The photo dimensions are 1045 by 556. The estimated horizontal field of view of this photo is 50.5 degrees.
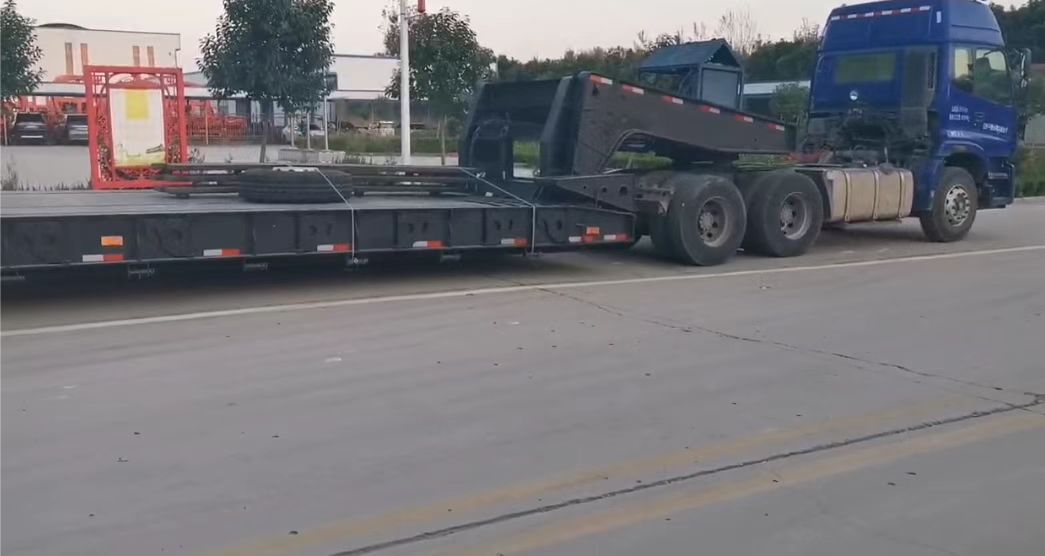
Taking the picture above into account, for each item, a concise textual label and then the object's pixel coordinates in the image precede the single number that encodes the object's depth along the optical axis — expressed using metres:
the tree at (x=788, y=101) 34.83
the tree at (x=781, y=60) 48.78
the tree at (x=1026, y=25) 58.47
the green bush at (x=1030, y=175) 29.08
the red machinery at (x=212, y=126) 47.28
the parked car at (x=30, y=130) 45.34
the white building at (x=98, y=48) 64.00
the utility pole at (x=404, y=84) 21.86
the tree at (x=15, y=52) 29.91
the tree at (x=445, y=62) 28.19
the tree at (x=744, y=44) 54.06
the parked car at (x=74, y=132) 46.47
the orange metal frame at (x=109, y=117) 21.31
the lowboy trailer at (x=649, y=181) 10.84
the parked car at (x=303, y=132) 50.66
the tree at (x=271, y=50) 25.62
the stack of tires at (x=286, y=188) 11.62
